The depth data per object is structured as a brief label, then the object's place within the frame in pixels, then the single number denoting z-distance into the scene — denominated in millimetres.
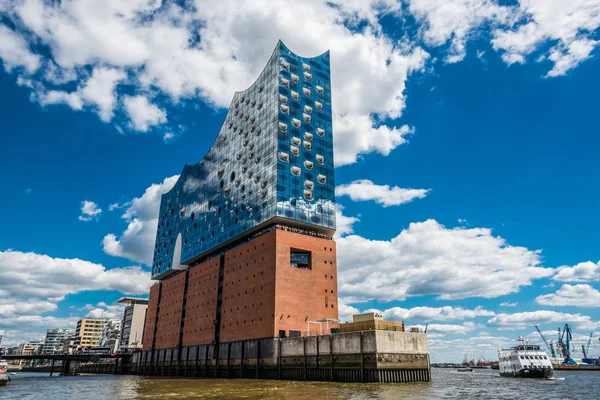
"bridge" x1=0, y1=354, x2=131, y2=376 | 117994
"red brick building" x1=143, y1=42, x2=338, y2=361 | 71688
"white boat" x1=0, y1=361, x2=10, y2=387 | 66438
